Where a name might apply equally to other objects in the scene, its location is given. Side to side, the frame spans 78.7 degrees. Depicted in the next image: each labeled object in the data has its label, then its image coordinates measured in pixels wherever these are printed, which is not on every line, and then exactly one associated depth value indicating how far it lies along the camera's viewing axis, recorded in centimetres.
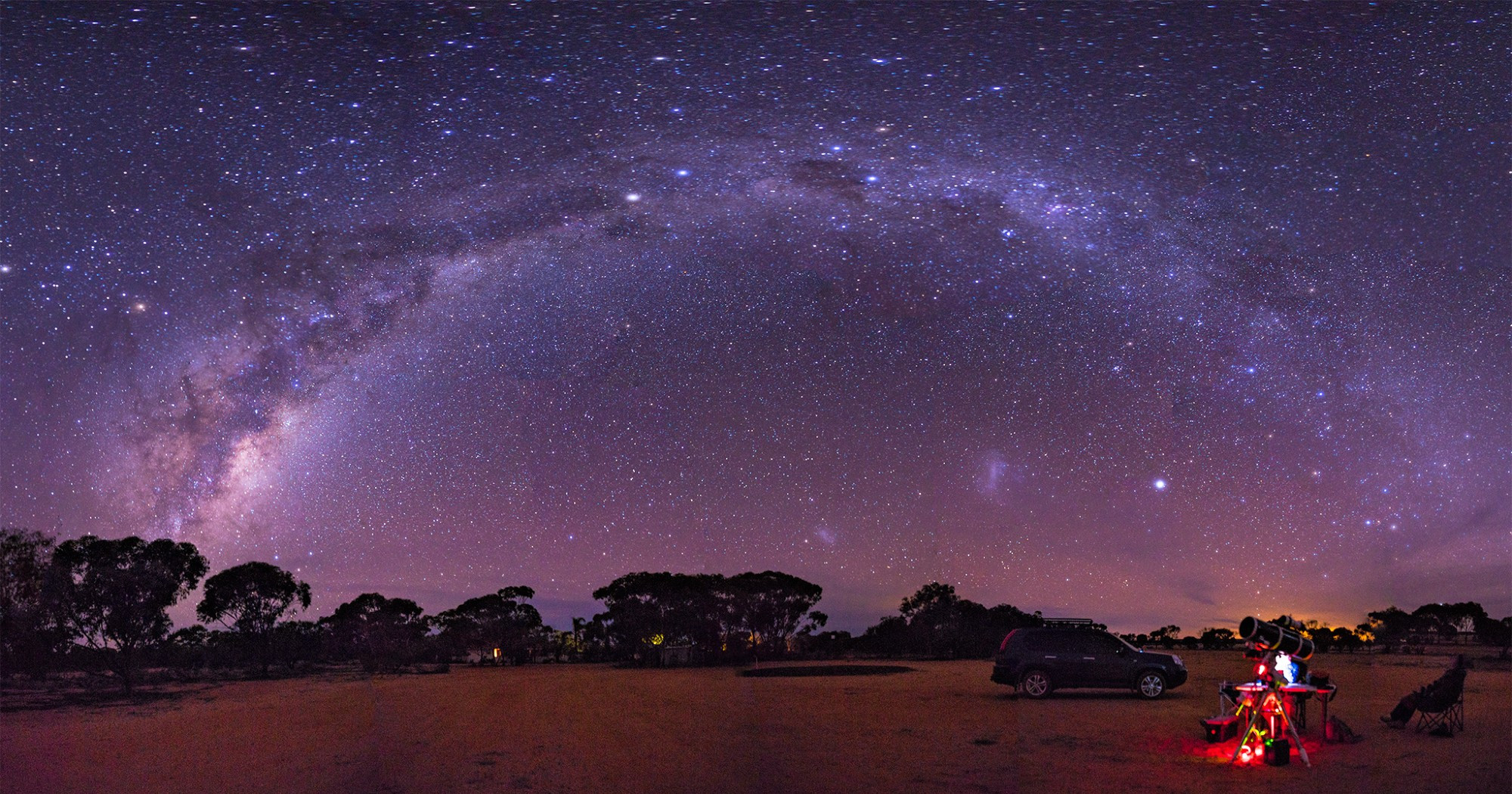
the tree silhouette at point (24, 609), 3005
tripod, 1254
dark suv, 2184
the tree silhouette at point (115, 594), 3142
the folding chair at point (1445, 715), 1445
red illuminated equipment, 1248
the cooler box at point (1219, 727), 1356
